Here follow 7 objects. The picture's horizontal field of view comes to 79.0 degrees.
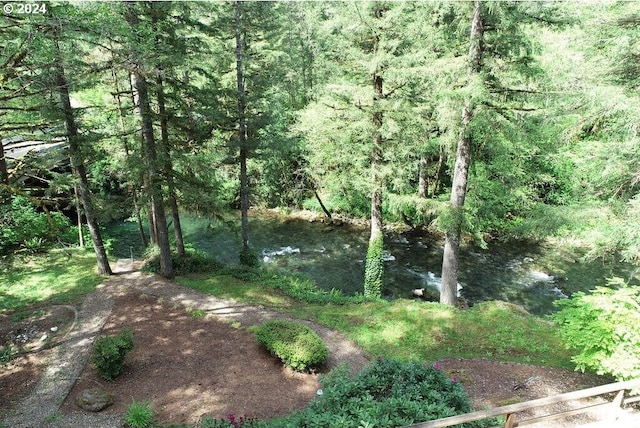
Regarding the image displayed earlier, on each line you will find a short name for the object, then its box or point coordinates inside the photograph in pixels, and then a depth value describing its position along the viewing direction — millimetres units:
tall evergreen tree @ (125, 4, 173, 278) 13114
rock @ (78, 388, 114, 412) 8938
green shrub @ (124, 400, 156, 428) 8273
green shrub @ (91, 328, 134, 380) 9875
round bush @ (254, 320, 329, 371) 10523
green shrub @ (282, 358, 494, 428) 5498
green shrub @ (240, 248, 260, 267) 18891
